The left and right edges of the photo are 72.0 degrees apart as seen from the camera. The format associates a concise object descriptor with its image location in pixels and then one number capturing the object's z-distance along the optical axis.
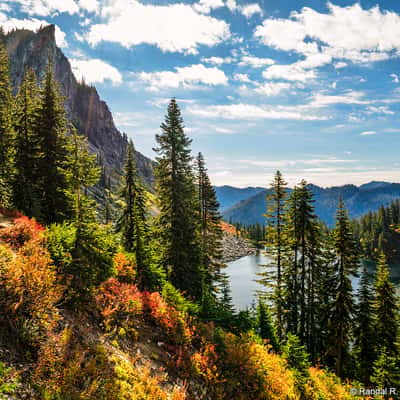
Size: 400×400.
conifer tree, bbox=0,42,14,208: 20.47
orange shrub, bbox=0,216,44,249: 10.51
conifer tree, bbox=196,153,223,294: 27.31
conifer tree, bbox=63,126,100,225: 11.59
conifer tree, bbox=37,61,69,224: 21.02
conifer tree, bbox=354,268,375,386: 22.23
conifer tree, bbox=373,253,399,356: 21.72
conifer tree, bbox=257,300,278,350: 18.46
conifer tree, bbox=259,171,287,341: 23.45
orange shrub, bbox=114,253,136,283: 14.62
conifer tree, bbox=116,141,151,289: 15.52
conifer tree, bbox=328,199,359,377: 21.27
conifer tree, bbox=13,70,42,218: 20.75
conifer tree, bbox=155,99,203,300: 20.58
